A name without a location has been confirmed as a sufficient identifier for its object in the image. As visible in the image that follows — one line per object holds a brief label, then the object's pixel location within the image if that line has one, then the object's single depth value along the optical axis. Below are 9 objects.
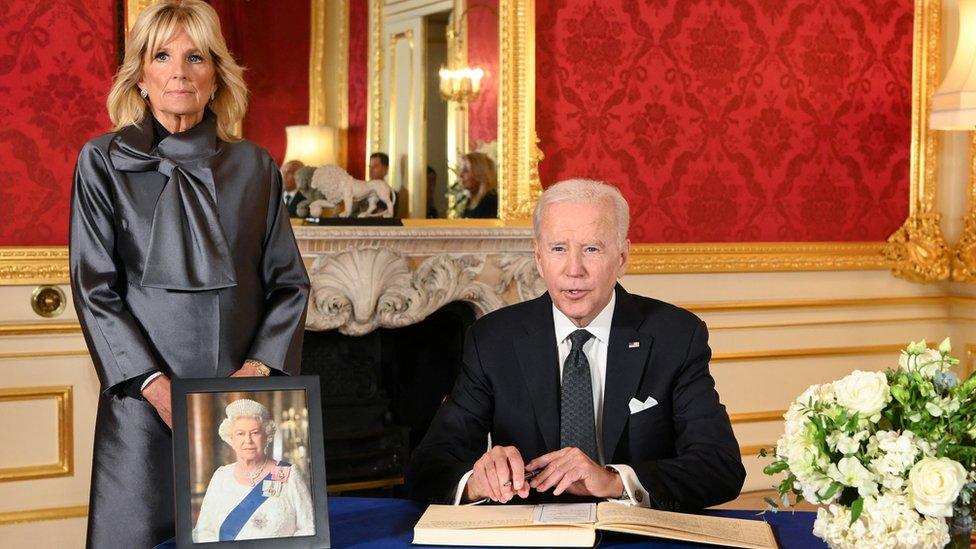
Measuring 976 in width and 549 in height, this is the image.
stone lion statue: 4.37
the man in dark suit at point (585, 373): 2.39
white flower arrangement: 1.59
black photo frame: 1.72
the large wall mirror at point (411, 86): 4.37
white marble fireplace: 4.36
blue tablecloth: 1.88
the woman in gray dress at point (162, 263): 2.37
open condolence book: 1.80
